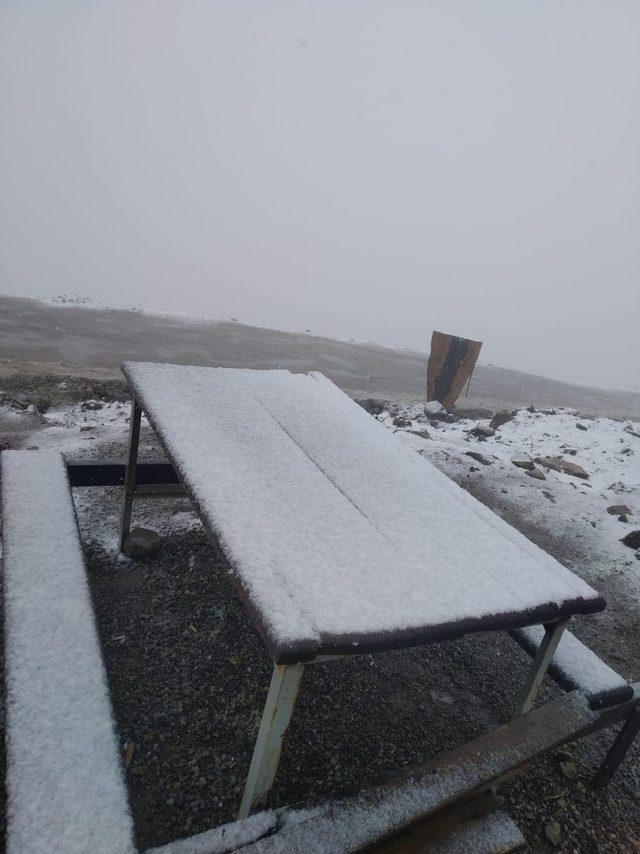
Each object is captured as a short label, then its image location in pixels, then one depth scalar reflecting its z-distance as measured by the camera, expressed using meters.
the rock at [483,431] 7.78
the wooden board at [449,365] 8.43
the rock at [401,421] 7.74
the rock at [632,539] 5.00
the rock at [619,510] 5.62
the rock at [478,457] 6.60
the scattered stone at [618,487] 6.35
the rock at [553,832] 2.11
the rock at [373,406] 8.59
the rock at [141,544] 3.57
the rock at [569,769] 2.46
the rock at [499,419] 8.61
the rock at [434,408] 8.65
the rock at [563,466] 6.75
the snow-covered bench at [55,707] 1.41
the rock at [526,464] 6.58
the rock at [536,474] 6.39
